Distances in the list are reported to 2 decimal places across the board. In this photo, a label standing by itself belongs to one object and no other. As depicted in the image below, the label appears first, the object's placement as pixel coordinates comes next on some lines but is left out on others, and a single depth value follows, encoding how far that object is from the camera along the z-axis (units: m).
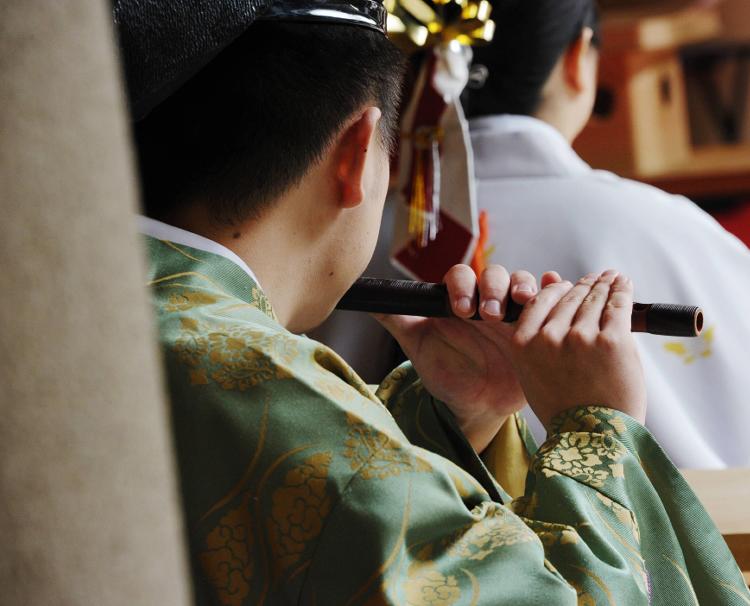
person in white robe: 3.22
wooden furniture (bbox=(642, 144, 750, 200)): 6.36
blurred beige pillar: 1.47
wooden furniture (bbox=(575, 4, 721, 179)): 6.15
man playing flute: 2.45
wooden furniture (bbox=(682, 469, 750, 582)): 2.72
